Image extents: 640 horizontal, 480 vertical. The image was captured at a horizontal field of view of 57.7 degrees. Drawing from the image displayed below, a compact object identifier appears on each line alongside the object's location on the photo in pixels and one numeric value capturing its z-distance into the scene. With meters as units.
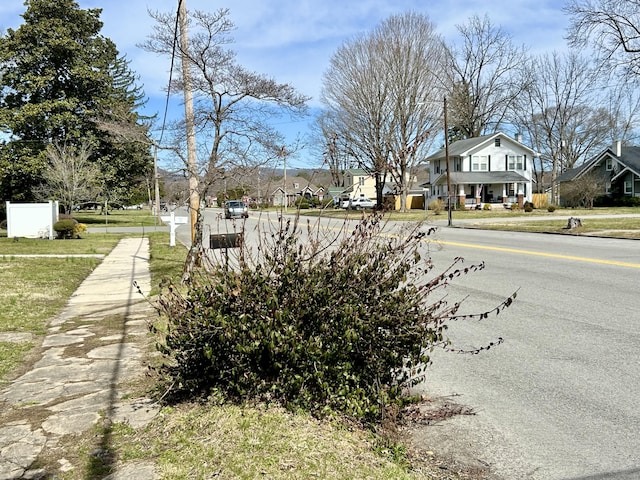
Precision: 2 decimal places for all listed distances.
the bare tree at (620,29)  24.05
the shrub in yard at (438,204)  46.34
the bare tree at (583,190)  51.97
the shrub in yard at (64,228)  26.11
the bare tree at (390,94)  43.78
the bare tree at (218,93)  10.62
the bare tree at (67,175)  35.81
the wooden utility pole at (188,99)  10.27
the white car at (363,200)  60.78
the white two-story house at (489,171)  57.88
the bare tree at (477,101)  59.55
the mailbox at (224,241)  4.63
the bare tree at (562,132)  65.93
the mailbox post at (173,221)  17.78
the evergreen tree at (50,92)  38.06
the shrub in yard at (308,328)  3.75
